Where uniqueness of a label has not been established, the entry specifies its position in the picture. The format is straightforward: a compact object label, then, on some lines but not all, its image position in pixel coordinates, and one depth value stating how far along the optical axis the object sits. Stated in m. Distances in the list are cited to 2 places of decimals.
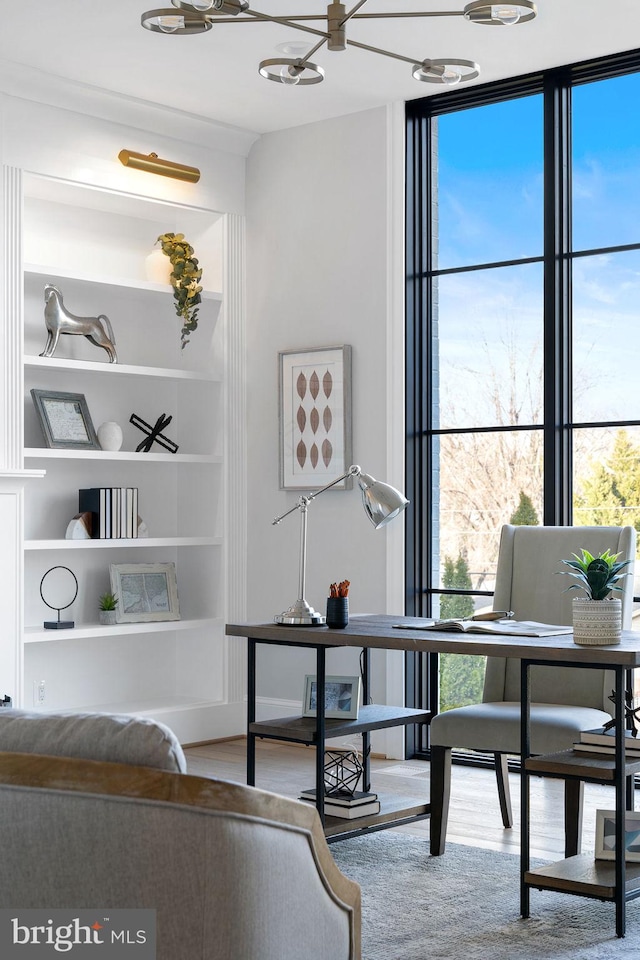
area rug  2.96
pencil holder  3.80
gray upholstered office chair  3.57
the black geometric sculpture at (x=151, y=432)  5.89
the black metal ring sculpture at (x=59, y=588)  5.61
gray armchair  1.54
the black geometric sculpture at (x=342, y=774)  3.94
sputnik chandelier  3.14
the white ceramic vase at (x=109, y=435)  5.65
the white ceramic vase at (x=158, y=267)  6.02
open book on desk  3.46
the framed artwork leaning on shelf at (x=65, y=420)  5.47
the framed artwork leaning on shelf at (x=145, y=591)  5.75
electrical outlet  5.52
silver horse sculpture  5.37
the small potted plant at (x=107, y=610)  5.67
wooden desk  3.03
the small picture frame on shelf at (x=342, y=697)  3.89
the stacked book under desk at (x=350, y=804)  3.81
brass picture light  5.56
